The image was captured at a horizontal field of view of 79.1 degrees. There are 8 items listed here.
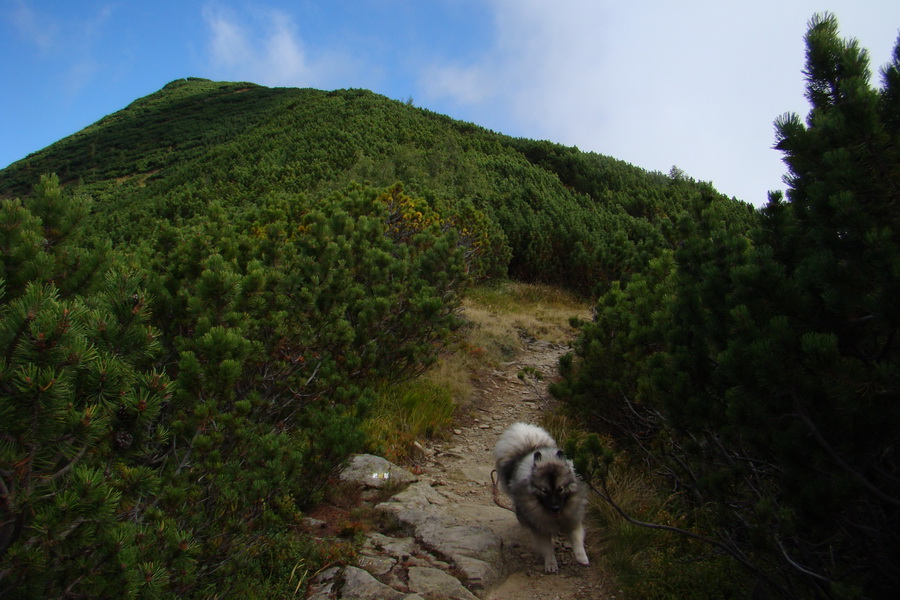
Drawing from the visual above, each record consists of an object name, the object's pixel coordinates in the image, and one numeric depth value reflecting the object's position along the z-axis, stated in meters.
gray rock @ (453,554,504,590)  3.52
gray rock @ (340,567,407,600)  3.19
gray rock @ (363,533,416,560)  3.80
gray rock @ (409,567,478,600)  3.29
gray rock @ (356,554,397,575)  3.54
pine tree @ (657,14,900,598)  1.96
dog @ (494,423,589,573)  3.74
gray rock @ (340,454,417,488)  4.84
